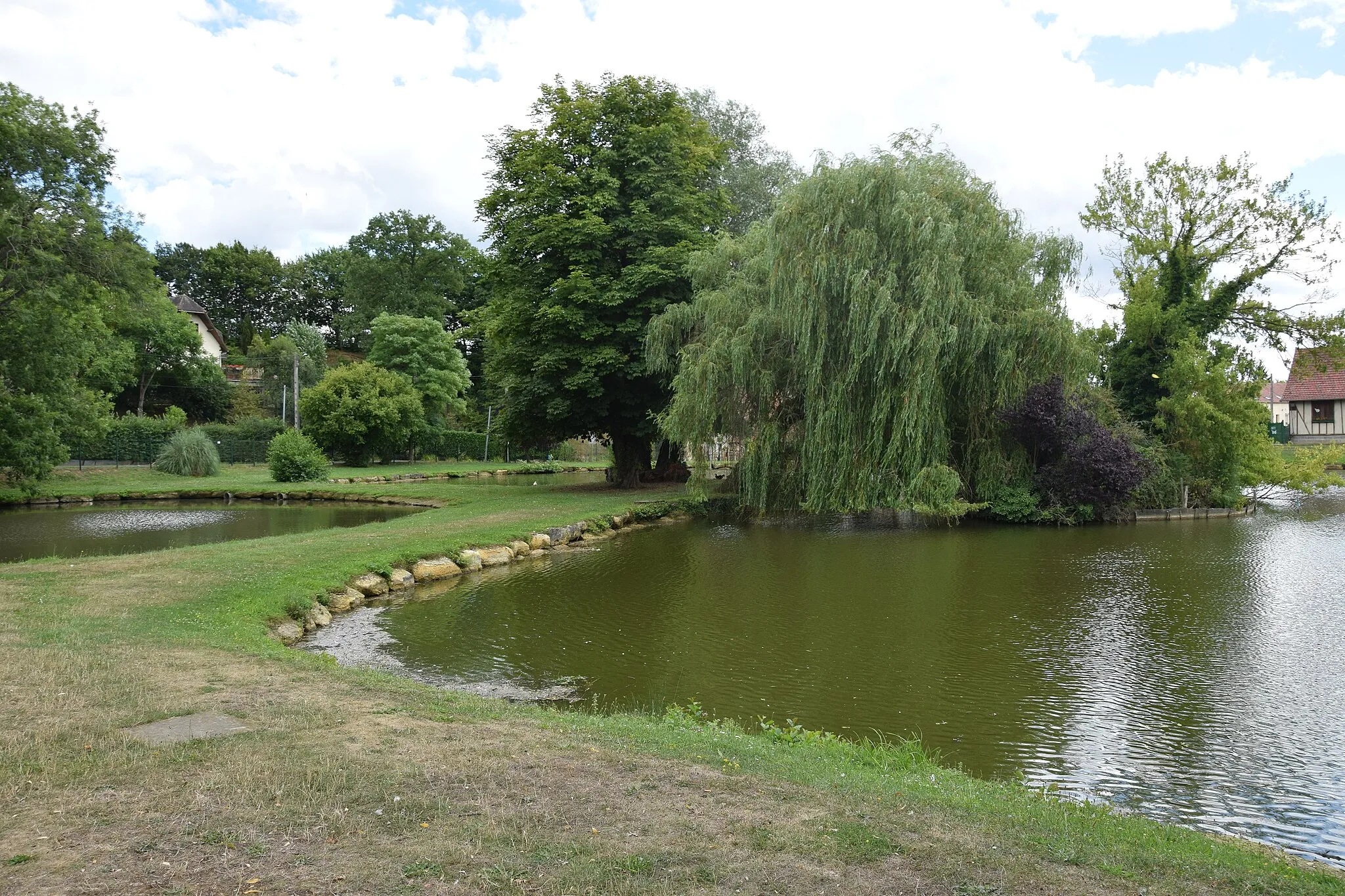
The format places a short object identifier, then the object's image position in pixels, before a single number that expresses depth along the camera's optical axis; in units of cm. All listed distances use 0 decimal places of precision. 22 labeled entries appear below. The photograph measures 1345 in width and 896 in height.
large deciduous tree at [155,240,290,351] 6938
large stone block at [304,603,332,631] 1085
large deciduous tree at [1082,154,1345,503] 2744
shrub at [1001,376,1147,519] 2038
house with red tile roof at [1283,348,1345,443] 4812
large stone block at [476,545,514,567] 1571
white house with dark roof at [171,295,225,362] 5828
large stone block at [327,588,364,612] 1198
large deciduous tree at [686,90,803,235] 3603
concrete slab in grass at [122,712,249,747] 518
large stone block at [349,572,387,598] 1293
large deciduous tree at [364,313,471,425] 4916
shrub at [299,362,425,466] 3934
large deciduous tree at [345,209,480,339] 5981
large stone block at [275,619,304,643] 994
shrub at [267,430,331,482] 3228
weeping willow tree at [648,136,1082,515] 1897
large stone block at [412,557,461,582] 1422
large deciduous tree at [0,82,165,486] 2042
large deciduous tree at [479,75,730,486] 2588
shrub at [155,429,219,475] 3522
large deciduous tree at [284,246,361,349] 7238
